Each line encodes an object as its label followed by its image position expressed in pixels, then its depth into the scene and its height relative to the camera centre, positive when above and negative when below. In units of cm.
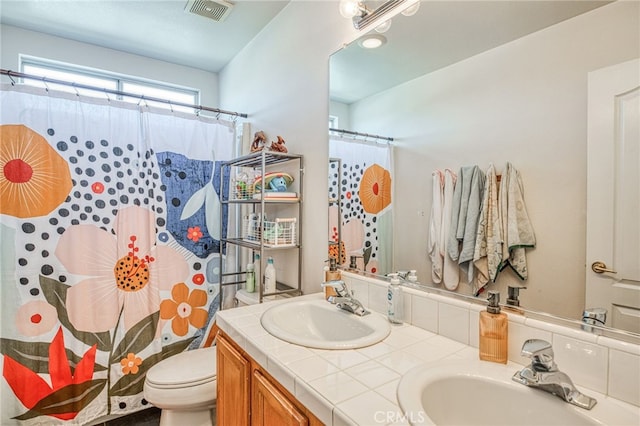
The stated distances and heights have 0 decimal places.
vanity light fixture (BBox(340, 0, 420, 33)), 124 +82
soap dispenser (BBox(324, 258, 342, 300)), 146 -30
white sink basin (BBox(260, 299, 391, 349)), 105 -42
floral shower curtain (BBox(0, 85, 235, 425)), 174 -23
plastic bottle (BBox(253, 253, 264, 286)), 217 -37
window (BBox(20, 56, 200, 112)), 230 +103
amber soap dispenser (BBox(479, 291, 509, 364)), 85 -33
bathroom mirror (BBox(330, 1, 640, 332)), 79 +33
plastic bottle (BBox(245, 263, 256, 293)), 212 -46
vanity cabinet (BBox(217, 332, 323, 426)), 83 -57
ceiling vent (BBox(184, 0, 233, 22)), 188 +122
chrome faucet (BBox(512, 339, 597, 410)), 66 -35
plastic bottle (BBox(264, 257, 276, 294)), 180 -39
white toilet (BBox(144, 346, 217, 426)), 160 -91
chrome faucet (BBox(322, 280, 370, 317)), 124 -36
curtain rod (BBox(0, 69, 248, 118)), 173 +72
